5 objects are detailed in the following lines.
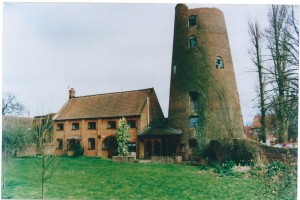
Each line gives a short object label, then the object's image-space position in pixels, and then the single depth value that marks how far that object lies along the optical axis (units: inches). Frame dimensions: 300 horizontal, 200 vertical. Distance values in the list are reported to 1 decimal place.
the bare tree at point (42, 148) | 409.3
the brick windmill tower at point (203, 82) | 938.7
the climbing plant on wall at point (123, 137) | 1002.1
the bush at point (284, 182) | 365.4
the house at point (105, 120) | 1096.8
